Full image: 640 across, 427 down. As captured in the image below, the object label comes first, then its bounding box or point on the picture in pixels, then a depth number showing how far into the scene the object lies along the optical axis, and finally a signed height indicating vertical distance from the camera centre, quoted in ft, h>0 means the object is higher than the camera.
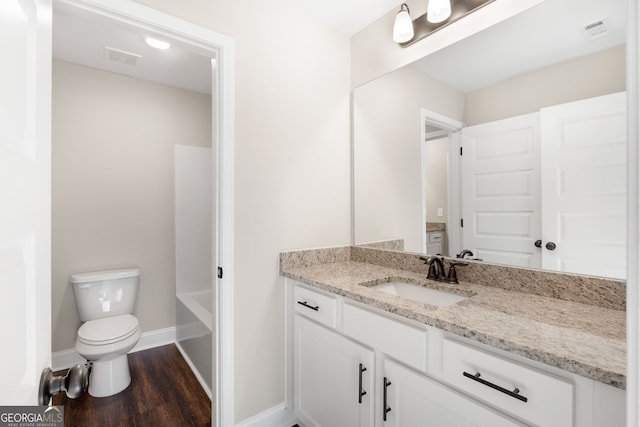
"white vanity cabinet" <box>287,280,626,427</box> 2.51 -1.76
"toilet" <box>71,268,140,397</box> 6.40 -2.53
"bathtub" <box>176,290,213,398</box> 6.56 -2.85
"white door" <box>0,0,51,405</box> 1.46 +0.11
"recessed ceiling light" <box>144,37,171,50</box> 6.52 +3.79
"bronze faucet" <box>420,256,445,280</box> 5.01 -0.92
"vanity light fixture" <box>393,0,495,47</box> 4.84 +3.33
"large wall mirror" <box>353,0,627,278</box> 3.65 +1.07
